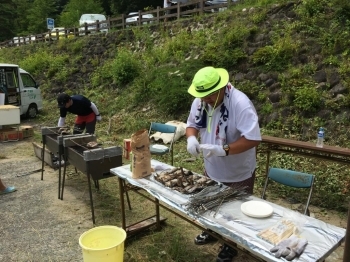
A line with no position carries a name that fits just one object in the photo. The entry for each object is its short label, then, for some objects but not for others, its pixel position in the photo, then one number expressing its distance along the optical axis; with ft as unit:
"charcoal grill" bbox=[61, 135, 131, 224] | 11.21
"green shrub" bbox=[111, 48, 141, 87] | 34.40
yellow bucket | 7.04
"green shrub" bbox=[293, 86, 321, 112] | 18.72
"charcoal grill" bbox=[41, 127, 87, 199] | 13.60
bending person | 16.61
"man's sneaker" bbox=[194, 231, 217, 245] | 10.43
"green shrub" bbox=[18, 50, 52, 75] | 50.08
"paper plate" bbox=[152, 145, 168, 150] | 17.07
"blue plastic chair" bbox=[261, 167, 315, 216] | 8.93
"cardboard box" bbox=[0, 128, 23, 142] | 26.25
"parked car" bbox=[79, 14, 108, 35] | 50.40
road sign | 62.77
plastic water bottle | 12.09
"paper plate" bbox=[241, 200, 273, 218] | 6.34
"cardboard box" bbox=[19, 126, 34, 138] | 27.38
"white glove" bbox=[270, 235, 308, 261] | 5.08
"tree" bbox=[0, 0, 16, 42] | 105.40
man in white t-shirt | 7.47
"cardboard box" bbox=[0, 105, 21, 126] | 24.84
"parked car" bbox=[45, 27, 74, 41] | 56.50
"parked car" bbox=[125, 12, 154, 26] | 44.19
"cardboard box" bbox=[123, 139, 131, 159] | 19.62
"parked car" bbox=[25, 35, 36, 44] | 66.49
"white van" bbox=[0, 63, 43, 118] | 30.55
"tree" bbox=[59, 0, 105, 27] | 89.61
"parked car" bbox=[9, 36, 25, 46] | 70.99
